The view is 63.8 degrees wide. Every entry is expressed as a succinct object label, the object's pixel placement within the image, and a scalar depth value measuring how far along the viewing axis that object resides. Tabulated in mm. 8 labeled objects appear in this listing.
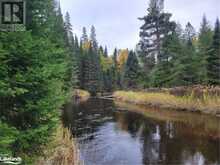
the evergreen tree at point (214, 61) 14208
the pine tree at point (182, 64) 14807
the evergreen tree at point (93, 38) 42336
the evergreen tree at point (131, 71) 26455
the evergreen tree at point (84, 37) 46212
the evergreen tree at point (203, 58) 14982
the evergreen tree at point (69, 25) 29781
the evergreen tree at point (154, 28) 18378
